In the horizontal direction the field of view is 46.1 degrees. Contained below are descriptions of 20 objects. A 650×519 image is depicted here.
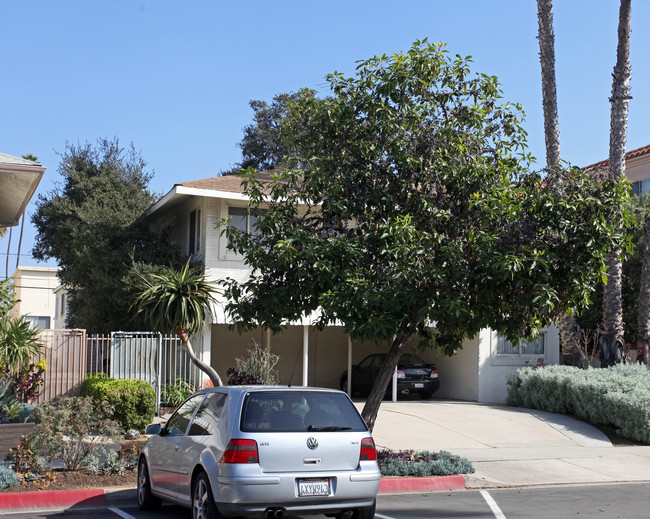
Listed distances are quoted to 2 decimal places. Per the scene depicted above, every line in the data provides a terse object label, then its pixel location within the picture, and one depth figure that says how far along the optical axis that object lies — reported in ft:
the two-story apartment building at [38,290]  158.51
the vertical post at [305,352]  64.80
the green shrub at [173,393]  59.11
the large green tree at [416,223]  33.68
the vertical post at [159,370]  56.18
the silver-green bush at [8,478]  30.40
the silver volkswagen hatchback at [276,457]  22.91
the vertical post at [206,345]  63.10
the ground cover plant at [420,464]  36.76
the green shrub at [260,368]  55.83
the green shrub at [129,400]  49.06
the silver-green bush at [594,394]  52.75
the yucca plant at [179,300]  52.37
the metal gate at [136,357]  56.24
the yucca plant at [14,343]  43.78
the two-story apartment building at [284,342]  65.46
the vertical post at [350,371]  71.00
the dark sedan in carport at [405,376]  72.02
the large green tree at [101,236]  68.03
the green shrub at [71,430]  32.63
